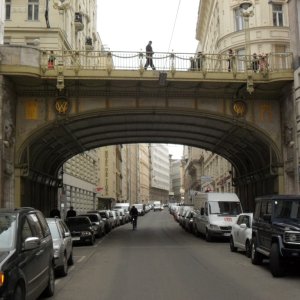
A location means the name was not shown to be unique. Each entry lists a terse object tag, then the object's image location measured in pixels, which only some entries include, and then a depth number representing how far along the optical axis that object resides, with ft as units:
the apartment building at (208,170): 167.51
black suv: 40.24
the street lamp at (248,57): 81.76
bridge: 81.87
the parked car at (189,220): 107.49
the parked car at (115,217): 135.23
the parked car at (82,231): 76.43
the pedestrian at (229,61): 85.32
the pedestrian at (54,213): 107.65
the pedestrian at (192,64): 85.73
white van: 81.10
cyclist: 124.16
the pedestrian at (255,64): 86.33
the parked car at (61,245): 41.32
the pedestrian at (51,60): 83.41
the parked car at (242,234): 55.11
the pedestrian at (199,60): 83.76
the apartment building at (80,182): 140.97
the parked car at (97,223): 93.36
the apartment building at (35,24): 131.34
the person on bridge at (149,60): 83.66
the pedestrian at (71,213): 113.09
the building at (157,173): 593.42
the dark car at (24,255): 22.30
